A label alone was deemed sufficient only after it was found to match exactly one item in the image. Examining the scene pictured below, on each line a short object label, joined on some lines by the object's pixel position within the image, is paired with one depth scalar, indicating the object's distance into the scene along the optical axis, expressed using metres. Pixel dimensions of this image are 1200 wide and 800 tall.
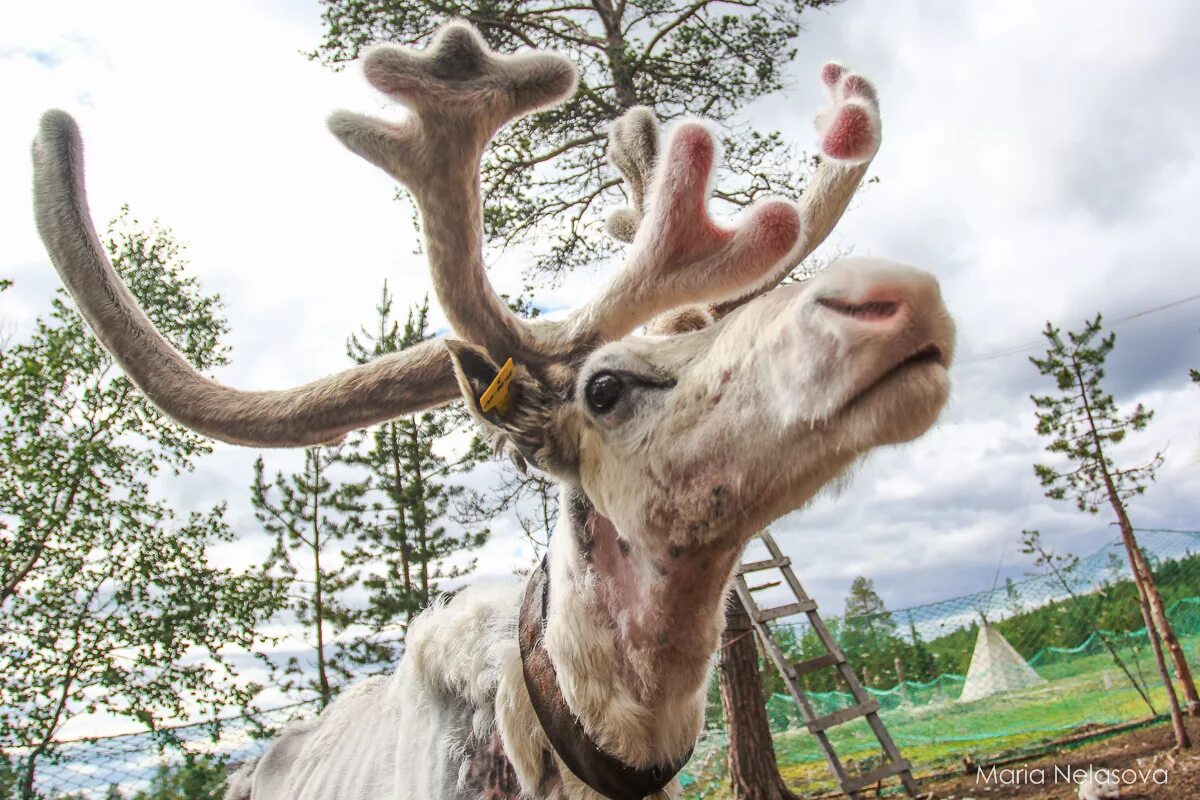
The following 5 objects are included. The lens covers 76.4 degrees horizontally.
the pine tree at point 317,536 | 14.02
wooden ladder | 6.58
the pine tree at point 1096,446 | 8.44
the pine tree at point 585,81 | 8.92
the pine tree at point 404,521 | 14.09
